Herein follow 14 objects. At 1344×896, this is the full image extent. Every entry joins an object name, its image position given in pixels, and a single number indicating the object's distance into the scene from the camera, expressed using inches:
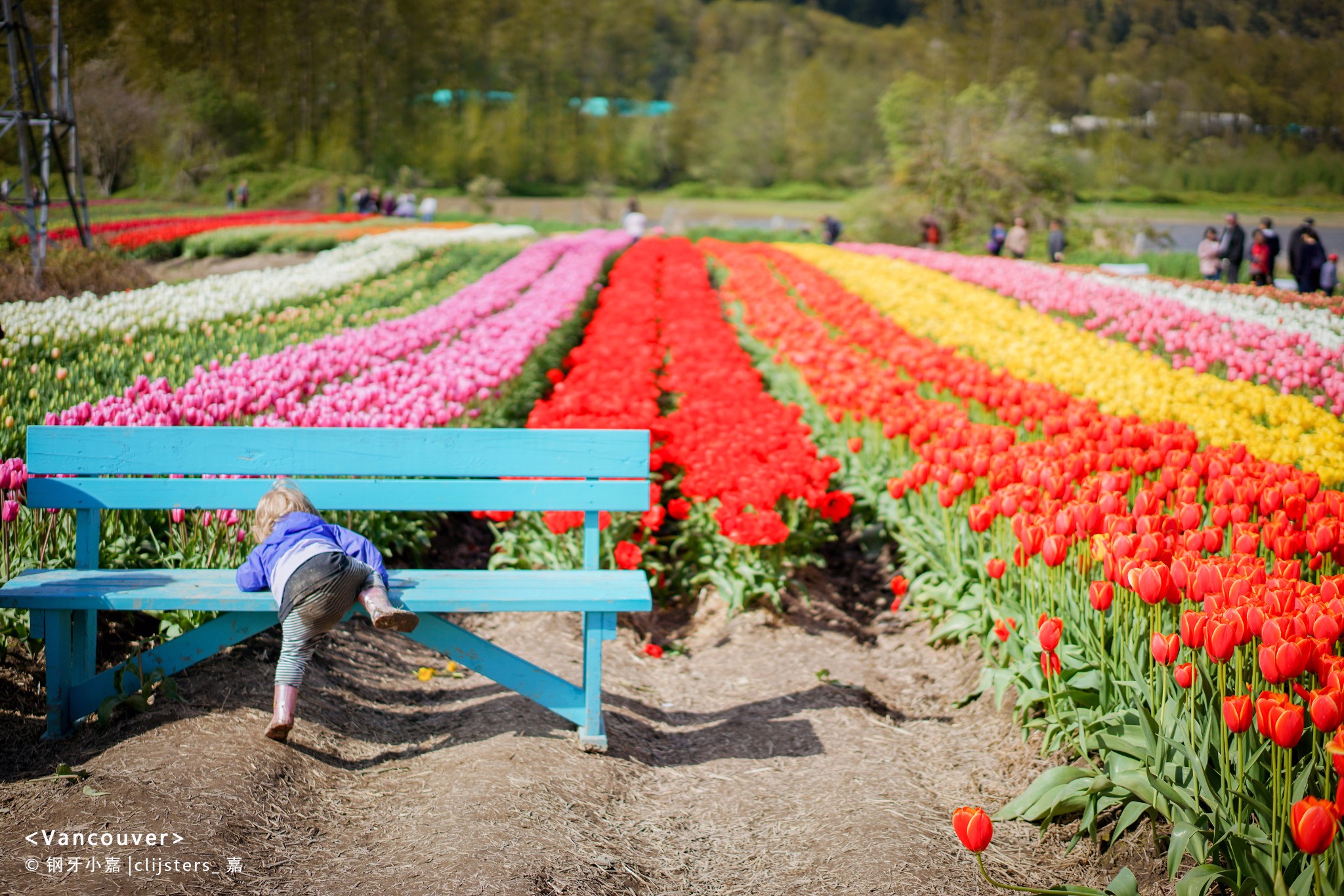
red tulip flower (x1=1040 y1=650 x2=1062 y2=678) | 115.6
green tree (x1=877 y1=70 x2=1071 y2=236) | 991.6
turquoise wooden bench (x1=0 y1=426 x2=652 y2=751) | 122.8
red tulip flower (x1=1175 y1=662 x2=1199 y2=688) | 90.2
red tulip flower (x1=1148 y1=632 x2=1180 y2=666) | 92.6
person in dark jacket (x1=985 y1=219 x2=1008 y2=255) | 879.1
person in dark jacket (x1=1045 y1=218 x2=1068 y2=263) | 776.9
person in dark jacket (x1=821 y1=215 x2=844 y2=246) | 1079.6
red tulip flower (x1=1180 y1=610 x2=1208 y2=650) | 87.7
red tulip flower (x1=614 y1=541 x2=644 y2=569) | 165.9
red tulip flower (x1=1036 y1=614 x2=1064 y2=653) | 108.4
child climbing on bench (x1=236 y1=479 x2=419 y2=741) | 117.5
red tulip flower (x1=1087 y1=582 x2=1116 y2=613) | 104.3
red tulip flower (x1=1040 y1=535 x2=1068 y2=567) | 116.9
